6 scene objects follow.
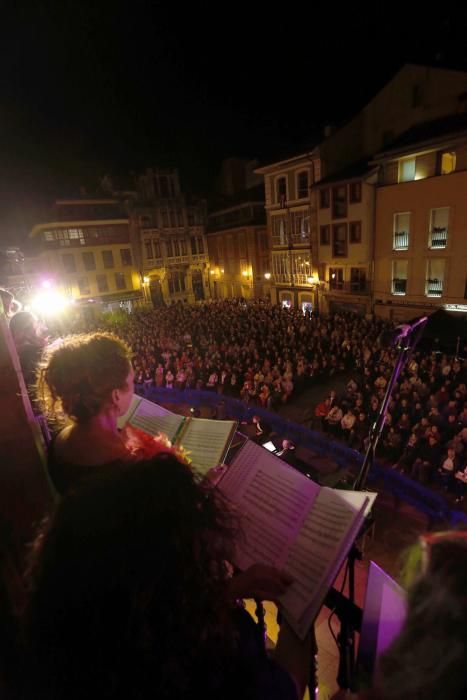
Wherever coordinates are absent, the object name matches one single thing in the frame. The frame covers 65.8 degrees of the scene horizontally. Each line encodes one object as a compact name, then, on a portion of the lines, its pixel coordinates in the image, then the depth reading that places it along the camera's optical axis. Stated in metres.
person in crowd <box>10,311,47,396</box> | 3.20
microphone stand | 1.86
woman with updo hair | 1.90
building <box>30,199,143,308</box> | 33.44
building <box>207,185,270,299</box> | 33.62
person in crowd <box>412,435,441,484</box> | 8.39
